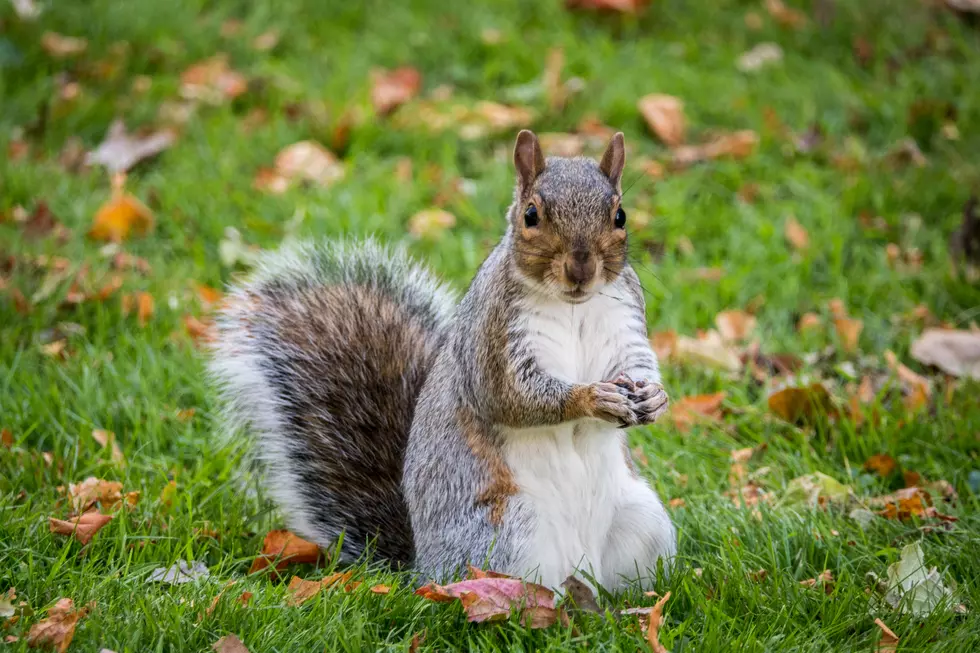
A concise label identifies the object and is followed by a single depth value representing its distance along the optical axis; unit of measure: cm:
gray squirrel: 350
